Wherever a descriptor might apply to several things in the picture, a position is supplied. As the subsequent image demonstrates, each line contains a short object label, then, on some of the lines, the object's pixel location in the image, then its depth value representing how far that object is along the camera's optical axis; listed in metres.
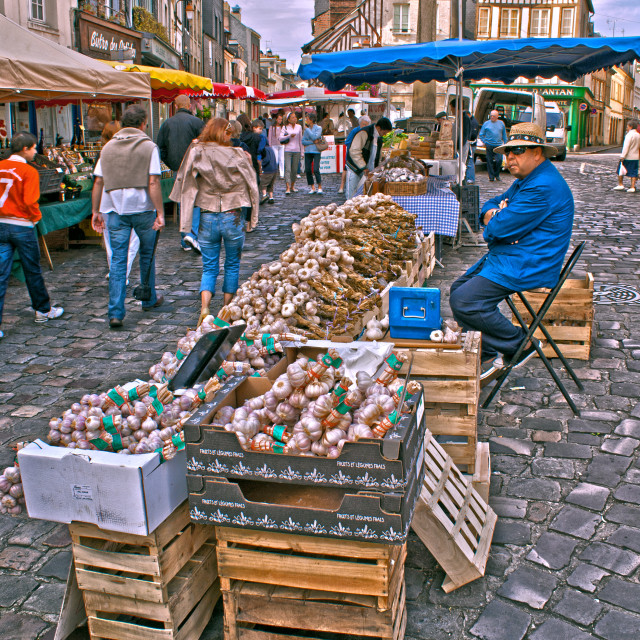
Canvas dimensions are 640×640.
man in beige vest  6.78
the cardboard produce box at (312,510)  2.41
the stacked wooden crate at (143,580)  2.54
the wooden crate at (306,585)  2.47
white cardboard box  2.46
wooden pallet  3.01
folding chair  4.88
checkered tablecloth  9.28
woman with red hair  6.59
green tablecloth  9.44
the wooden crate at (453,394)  3.63
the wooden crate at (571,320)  5.83
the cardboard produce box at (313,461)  2.39
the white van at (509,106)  24.28
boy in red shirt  6.54
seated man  4.57
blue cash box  3.89
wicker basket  9.37
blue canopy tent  9.05
